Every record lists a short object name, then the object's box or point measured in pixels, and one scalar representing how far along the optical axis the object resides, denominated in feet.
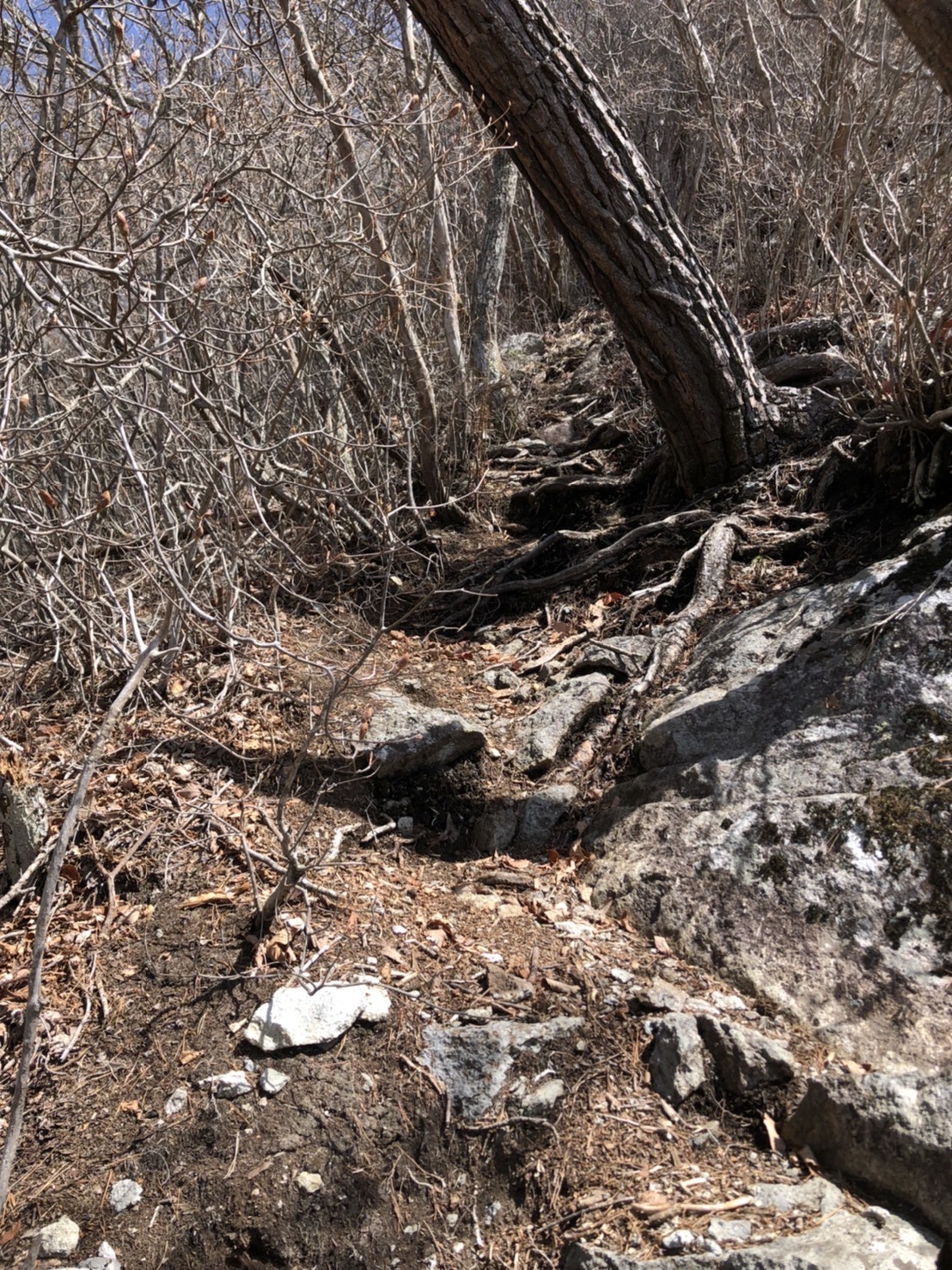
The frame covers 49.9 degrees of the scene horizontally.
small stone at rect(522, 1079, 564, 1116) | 9.27
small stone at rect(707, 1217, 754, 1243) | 7.98
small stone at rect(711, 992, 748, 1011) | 9.98
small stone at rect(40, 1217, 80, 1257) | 8.42
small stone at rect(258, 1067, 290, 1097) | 9.41
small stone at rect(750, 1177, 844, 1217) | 8.21
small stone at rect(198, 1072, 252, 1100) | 9.37
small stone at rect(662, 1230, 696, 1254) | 8.00
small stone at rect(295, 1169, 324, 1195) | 8.80
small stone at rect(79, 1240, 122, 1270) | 8.32
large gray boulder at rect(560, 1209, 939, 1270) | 7.41
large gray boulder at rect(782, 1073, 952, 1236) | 7.94
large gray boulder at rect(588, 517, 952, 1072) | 9.65
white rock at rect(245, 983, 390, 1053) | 9.73
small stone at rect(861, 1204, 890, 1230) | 7.84
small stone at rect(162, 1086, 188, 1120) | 9.32
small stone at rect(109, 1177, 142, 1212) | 8.70
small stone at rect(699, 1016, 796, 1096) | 9.12
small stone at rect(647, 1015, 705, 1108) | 9.36
